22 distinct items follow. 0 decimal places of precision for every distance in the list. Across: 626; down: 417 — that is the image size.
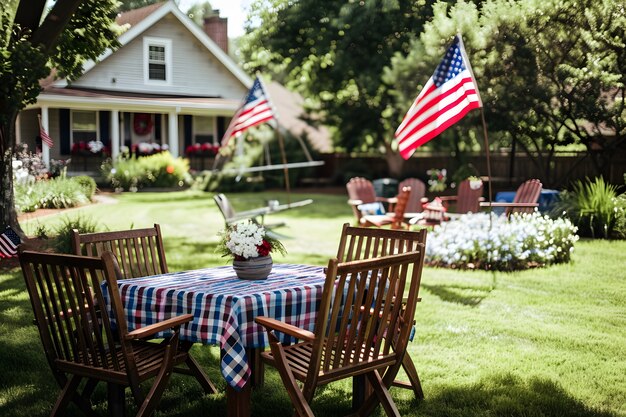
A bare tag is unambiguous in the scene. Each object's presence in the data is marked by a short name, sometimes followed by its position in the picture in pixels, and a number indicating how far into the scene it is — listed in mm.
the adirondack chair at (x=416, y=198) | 15984
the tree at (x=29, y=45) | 10062
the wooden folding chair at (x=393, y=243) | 5230
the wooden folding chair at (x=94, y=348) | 4121
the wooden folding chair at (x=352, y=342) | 3967
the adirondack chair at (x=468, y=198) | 14492
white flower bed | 10453
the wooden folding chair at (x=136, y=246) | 5202
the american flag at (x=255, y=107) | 13570
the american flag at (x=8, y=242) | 6914
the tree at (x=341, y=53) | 22797
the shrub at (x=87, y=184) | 18453
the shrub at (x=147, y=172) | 22891
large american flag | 8906
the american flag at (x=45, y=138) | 14648
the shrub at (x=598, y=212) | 12953
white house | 25219
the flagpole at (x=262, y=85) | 13564
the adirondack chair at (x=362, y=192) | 15219
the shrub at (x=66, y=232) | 10078
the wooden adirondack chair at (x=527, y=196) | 12950
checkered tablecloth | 4262
